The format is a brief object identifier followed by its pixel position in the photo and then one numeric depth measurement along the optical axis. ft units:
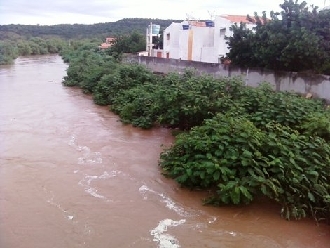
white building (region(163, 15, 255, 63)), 69.31
